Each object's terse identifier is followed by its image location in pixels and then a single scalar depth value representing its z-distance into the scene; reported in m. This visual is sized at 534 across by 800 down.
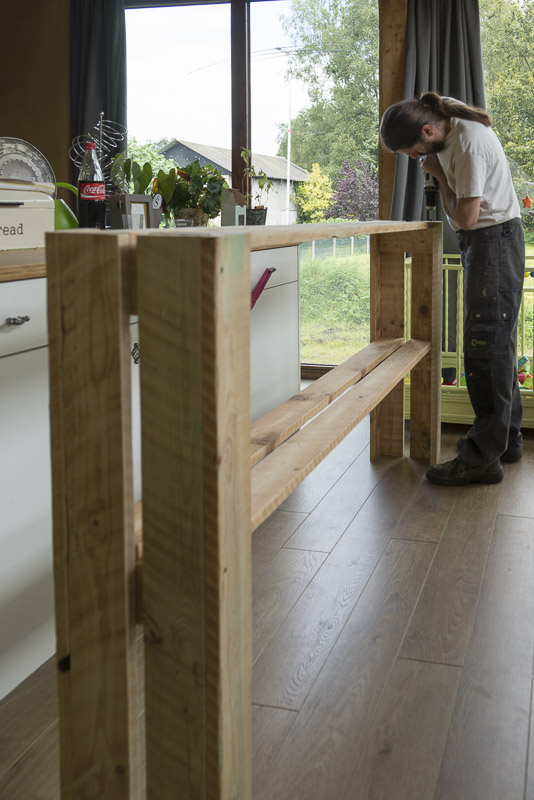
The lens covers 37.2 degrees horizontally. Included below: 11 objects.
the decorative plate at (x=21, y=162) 2.21
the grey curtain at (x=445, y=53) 3.97
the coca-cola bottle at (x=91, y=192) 2.24
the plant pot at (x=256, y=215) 2.89
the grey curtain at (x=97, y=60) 4.70
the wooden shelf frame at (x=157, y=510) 1.05
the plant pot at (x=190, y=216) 2.64
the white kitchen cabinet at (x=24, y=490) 1.56
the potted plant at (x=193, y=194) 2.63
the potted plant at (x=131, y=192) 2.32
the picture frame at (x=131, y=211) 2.31
